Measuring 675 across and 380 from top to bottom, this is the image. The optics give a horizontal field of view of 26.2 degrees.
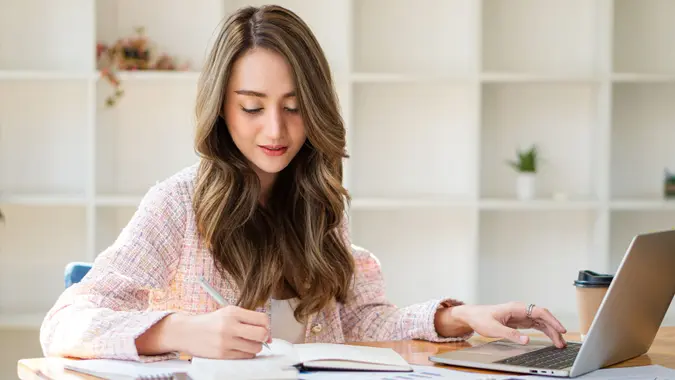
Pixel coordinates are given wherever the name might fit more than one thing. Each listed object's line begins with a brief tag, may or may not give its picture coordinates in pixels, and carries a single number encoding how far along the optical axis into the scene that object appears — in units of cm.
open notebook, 192
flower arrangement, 361
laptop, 202
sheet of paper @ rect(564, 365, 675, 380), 204
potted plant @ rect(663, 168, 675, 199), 370
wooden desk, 203
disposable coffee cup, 224
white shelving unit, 366
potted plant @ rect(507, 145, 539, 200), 367
